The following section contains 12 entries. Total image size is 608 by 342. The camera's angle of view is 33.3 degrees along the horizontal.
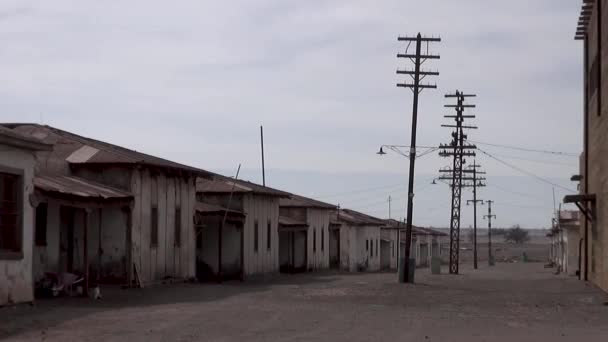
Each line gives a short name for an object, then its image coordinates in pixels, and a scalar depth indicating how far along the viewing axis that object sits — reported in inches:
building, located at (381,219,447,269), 3149.4
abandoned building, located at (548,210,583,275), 2320.4
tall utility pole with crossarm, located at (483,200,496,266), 3793.8
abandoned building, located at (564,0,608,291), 1238.9
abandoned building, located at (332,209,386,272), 2539.4
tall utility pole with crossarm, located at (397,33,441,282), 1592.0
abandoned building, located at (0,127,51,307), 792.9
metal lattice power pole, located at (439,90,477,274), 2348.7
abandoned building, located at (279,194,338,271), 2124.8
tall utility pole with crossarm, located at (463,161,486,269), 3051.2
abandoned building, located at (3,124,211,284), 1019.3
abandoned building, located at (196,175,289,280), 1482.5
